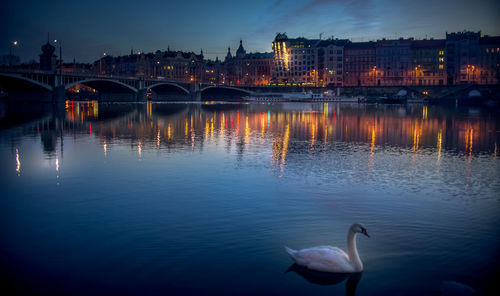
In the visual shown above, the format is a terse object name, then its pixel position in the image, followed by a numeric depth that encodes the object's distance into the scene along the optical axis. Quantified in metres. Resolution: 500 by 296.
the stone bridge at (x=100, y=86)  74.69
